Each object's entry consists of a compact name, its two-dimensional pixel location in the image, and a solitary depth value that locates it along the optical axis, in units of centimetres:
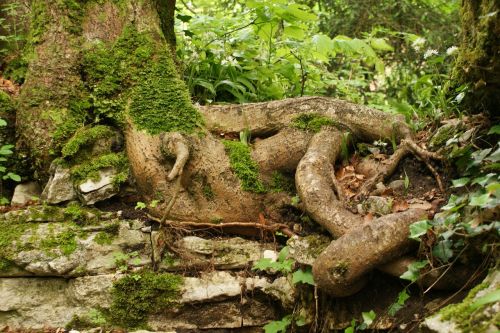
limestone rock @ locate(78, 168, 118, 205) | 487
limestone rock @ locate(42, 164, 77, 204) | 490
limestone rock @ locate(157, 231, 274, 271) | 458
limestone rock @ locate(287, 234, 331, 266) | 401
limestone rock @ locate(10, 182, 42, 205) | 514
